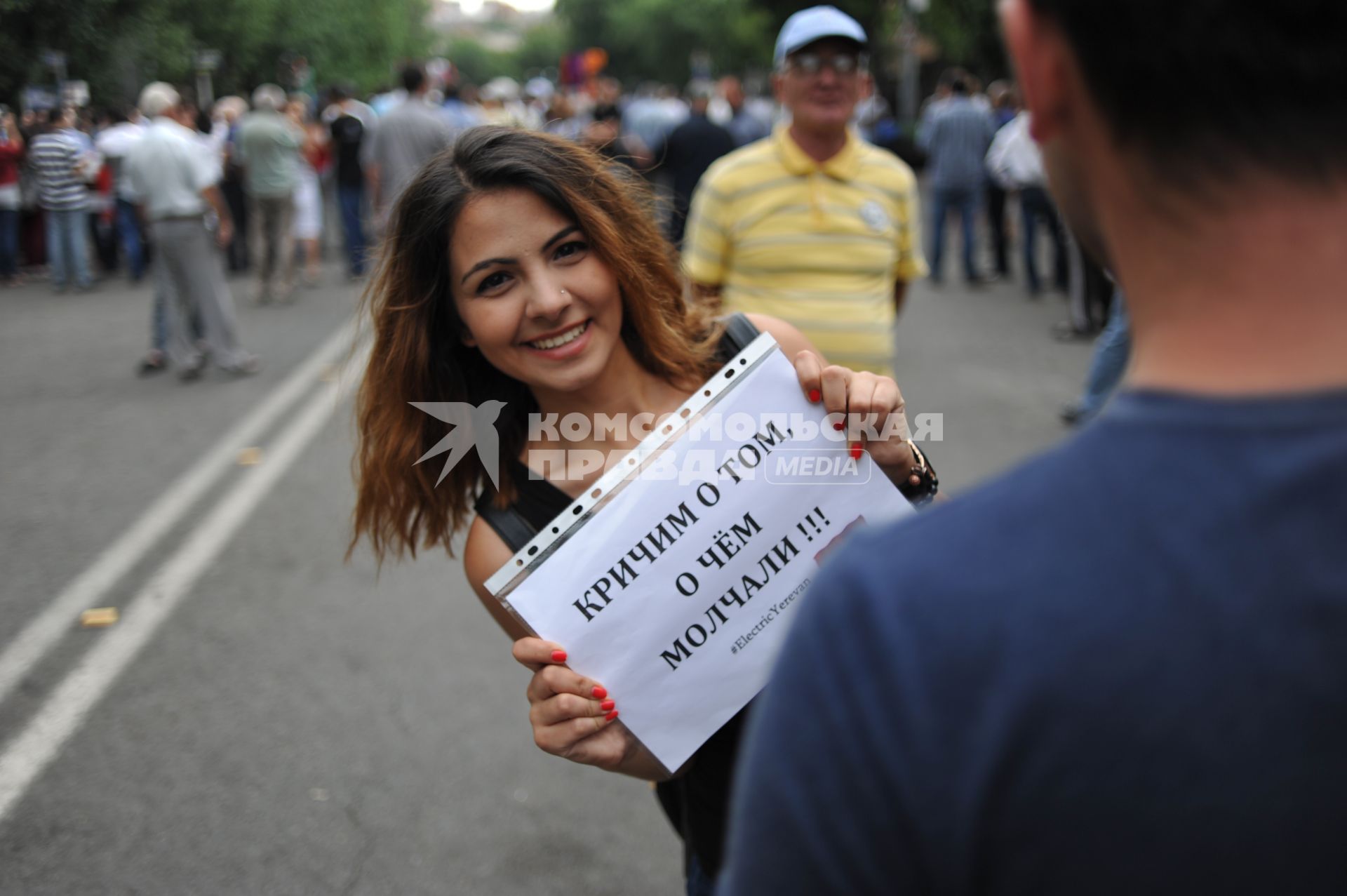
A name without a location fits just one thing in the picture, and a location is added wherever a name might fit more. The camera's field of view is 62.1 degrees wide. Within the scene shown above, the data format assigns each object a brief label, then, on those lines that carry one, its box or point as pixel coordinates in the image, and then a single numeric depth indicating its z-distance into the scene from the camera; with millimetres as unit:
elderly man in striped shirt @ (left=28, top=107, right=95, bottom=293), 13062
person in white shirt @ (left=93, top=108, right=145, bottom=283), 13891
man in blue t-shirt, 659
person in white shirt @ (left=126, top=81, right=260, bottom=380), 8562
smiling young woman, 1856
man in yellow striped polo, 3664
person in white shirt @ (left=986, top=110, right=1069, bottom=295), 9750
